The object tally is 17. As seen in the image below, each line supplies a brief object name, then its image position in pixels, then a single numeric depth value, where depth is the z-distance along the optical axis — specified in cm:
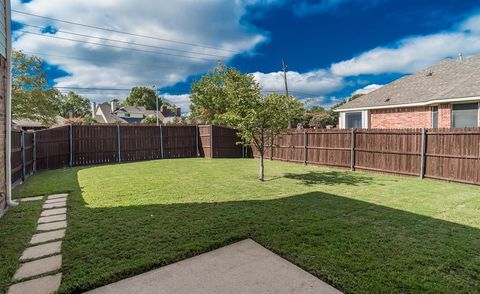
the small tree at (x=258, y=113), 747
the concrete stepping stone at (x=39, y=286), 225
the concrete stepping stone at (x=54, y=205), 493
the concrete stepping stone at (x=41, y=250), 291
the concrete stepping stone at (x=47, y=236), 334
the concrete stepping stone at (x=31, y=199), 542
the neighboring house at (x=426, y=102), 1016
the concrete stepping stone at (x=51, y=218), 411
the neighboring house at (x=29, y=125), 2730
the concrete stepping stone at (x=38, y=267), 252
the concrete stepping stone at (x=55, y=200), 529
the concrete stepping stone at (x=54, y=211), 446
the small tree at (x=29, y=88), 1716
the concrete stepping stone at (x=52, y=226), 378
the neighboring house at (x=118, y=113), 4350
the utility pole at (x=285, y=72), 2361
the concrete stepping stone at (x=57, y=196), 562
